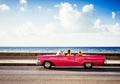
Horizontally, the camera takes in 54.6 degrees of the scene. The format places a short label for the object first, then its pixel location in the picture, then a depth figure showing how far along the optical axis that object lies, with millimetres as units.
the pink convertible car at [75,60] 8471
